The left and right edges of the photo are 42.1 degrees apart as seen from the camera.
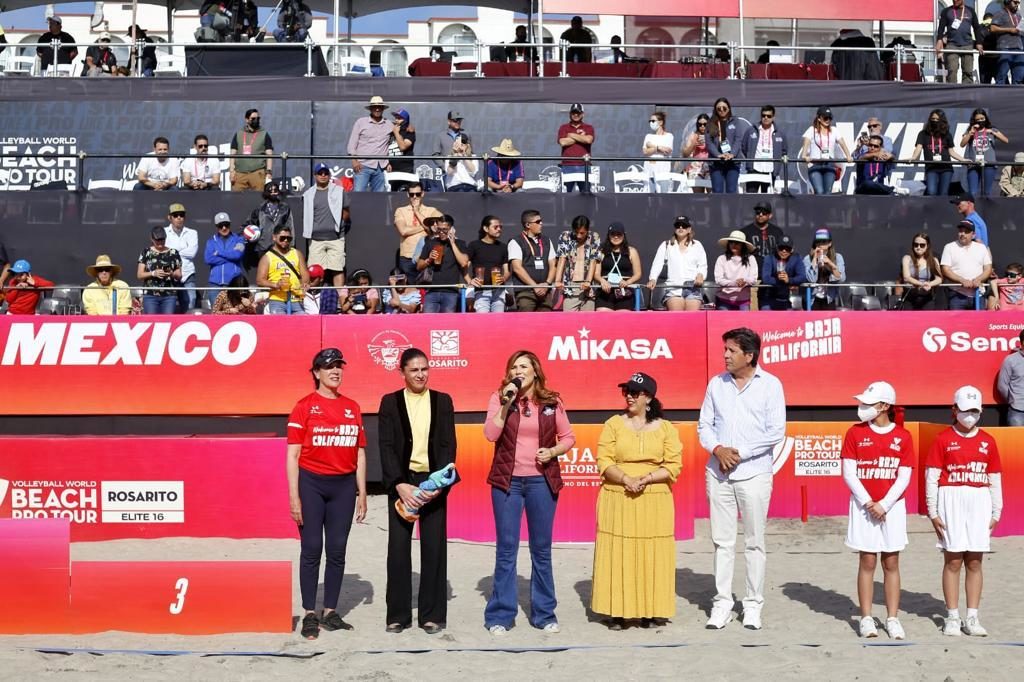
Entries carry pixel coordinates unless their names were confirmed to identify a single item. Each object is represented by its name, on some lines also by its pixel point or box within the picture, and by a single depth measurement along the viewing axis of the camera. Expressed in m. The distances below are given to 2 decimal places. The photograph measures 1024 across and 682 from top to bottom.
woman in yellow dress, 9.39
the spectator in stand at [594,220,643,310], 15.59
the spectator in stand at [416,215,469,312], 15.94
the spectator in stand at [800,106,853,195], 19.06
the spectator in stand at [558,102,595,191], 18.75
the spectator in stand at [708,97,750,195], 18.44
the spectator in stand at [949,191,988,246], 17.14
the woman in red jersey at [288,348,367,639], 9.05
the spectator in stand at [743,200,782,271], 16.52
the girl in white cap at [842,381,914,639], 9.16
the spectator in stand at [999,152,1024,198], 19.44
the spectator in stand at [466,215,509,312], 15.90
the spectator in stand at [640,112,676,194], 19.33
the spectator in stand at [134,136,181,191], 18.50
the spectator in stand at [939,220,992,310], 16.47
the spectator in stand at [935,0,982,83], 21.59
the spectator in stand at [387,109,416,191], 18.52
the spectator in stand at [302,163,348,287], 17.05
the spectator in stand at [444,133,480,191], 18.56
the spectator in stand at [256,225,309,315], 15.25
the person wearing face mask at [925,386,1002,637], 9.23
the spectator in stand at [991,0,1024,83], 21.62
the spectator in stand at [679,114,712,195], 19.02
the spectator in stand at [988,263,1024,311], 16.12
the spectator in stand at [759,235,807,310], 16.02
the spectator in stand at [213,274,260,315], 15.24
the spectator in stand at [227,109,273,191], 18.61
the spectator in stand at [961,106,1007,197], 19.09
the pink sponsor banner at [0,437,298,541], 12.37
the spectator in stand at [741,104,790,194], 18.72
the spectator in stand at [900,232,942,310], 16.58
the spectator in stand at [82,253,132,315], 15.34
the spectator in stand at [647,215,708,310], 15.84
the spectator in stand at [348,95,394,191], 18.42
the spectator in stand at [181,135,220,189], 18.58
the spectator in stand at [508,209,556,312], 15.66
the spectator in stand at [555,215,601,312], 15.67
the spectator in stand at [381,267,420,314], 15.51
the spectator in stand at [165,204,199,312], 16.86
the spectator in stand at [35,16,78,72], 21.58
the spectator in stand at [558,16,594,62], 22.42
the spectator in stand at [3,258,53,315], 15.38
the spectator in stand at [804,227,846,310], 16.69
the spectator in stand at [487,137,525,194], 18.53
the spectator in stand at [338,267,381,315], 15.44
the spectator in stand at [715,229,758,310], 15.88
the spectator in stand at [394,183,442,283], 16.42
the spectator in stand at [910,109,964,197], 19.00
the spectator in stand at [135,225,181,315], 15.76
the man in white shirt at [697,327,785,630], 9.37
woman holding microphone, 9.30
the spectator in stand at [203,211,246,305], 16.31
